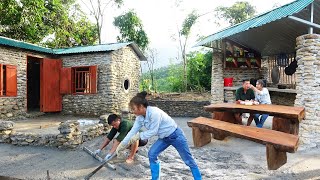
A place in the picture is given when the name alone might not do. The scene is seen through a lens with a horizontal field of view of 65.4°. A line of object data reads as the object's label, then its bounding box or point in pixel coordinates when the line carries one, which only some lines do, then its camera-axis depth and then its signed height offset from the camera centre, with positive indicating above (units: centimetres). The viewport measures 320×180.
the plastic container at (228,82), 1098 +39
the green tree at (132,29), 1739 +434
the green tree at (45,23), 1376 +446
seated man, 671 -8
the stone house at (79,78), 1190 +62
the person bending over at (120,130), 479 -79
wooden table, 490 -43
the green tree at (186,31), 1775 +445
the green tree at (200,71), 1670 +134
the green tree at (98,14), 2105 +654
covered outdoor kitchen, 603 +126
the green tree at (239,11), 1820 +591
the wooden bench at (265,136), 377 -76
